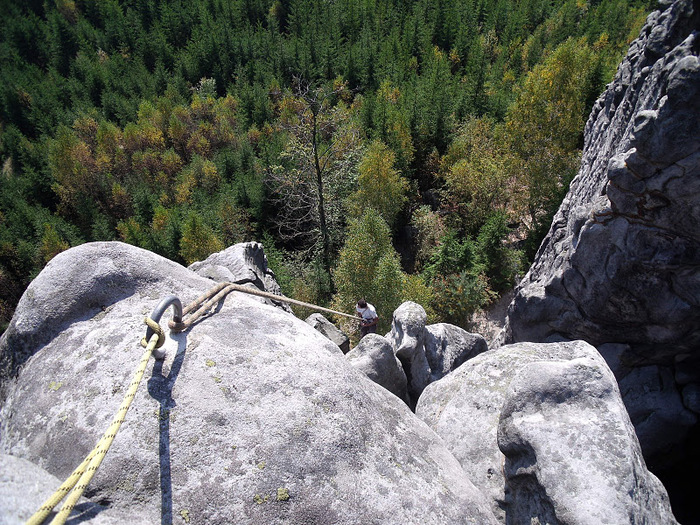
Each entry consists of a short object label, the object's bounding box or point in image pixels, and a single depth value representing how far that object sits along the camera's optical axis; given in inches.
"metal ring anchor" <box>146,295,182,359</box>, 124.7
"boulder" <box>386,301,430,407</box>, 346.3
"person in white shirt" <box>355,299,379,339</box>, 503.2
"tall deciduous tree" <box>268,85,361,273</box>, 853.8
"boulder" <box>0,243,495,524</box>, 120.3
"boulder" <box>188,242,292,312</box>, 307.0
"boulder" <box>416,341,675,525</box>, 155.7
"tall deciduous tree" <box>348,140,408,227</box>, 1043.3
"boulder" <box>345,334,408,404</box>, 301.4
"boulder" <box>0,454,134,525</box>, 84.1
